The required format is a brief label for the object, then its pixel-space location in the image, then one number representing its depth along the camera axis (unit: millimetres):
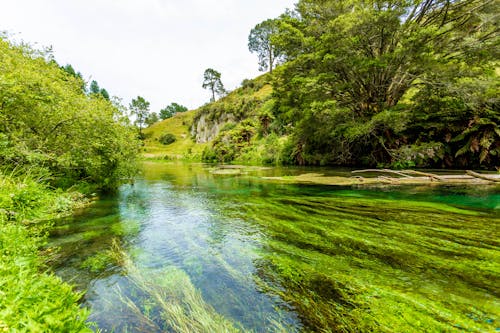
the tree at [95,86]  92875
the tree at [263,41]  61781
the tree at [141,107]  82075
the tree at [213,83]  78250
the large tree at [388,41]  13664
